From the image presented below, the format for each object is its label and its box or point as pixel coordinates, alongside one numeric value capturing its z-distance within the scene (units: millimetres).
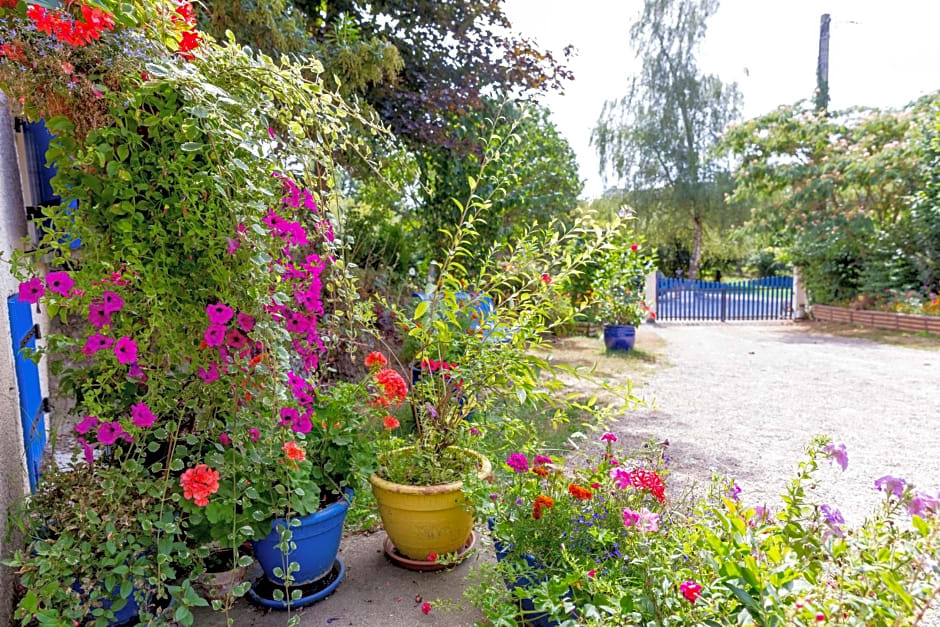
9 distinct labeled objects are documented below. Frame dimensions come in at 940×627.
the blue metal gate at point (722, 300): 12258
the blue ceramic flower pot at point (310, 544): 1821
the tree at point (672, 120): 16641
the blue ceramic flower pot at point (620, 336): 7062
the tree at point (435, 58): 4410
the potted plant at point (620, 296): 7070
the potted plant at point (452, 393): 2049
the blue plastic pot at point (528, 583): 1605
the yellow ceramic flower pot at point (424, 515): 2000
